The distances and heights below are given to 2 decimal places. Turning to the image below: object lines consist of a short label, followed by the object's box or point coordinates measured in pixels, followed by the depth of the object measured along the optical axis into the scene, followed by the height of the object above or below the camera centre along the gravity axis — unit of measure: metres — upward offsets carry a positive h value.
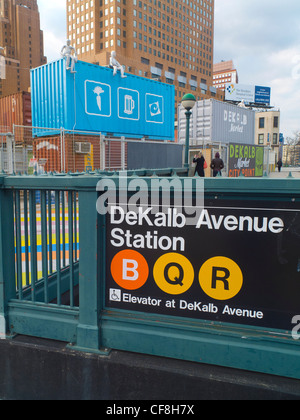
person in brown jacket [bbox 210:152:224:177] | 16.47 +0.57
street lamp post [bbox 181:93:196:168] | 10.74 +2.31
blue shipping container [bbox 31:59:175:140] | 15.61 +3.87
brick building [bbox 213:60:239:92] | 162.85 +50.05
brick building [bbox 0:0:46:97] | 122.88 +53.04
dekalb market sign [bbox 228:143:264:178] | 26.45 +1.38
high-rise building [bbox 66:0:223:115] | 88.88 +40.30
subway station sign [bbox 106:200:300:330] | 2.10 -0.58
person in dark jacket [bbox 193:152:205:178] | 15.68 +0.59
